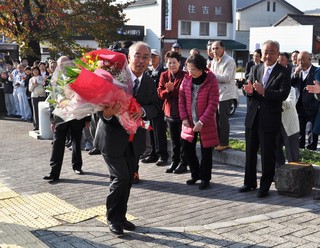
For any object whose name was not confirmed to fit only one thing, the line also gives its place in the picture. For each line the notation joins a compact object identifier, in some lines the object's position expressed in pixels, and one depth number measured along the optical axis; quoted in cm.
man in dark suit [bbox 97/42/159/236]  487
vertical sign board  5184
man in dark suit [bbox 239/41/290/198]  604
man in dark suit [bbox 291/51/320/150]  888
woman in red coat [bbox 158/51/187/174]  766
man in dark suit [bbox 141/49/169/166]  840
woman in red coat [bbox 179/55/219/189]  663
